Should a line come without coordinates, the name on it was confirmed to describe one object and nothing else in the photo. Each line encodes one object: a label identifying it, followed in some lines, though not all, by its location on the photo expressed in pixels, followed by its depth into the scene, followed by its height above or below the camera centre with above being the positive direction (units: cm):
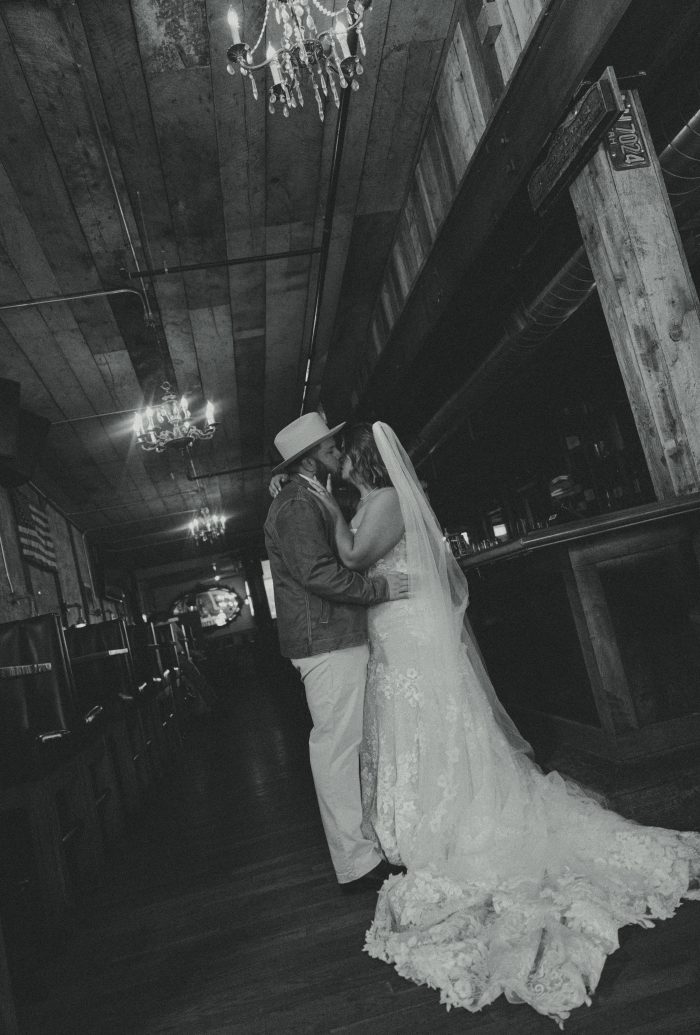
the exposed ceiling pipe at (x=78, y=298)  483 +228
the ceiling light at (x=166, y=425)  623 +175
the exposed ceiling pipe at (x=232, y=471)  1055 +212
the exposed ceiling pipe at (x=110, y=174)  345 +243
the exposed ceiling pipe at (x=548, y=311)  323 +139
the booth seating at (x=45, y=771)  299 -40
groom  269 -14
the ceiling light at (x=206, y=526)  1212 +167
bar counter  257 -29
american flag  761 +144
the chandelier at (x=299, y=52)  247 +183
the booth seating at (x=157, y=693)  597 -41
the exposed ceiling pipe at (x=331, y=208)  369 +224
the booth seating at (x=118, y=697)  455 -26
